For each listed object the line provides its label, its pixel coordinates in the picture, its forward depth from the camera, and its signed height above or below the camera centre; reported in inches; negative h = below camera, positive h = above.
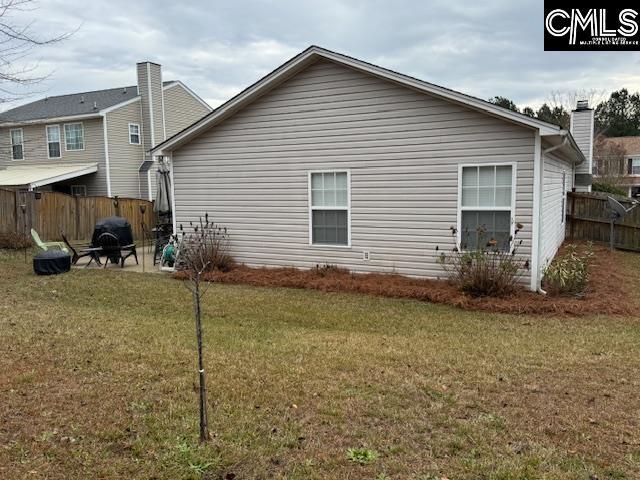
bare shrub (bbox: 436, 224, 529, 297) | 323.0 -47.3
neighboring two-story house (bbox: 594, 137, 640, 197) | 1546.5 +104.2
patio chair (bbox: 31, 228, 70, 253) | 451.8 -37.7
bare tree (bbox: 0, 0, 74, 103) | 349.4 +124.0
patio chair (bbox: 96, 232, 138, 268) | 482.6 -41.5
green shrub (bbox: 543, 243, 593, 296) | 335.3 -57.2
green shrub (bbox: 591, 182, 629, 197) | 1014.4 +13.3
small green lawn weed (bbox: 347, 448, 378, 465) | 120.4 -63.9
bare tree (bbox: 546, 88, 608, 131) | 1595.7 +326.7
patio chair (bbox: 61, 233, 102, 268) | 480.1 -47.7
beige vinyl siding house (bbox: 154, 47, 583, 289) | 339.3 +25.3
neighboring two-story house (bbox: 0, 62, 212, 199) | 888.3 +131.2
